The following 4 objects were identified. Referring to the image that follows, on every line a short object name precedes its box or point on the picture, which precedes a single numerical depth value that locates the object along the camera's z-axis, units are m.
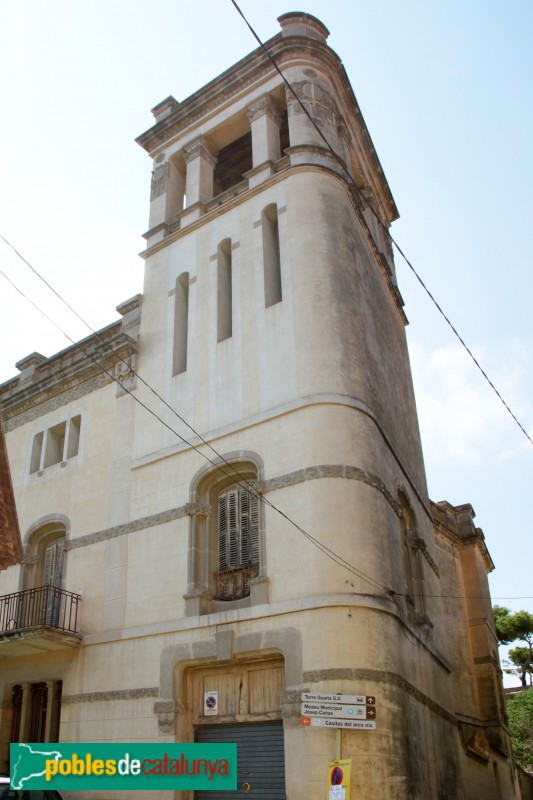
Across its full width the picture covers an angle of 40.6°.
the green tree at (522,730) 42.19
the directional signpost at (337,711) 12.76
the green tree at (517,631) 58.09
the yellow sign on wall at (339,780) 12.15
